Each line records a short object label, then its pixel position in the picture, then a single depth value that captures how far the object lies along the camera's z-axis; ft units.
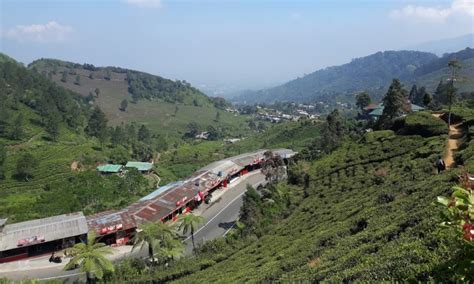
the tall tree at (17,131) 287.69
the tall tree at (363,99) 346.33
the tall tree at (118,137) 353.76
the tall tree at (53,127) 309.42
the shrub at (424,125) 133.59
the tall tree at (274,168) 190.39
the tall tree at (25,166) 229.45
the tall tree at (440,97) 267.51
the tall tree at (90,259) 97.09
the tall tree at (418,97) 371.72
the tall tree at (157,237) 111.14
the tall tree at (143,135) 404.77
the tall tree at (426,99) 227.61
